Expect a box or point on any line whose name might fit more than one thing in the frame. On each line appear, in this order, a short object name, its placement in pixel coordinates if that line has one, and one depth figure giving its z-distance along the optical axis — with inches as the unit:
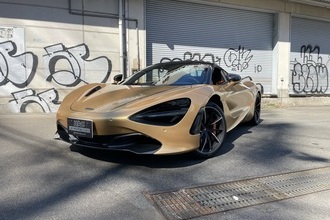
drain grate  121.7
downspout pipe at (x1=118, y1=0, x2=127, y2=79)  377.1
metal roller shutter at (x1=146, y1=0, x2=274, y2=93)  418.6
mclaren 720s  149.3
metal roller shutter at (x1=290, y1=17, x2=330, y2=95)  551.8
